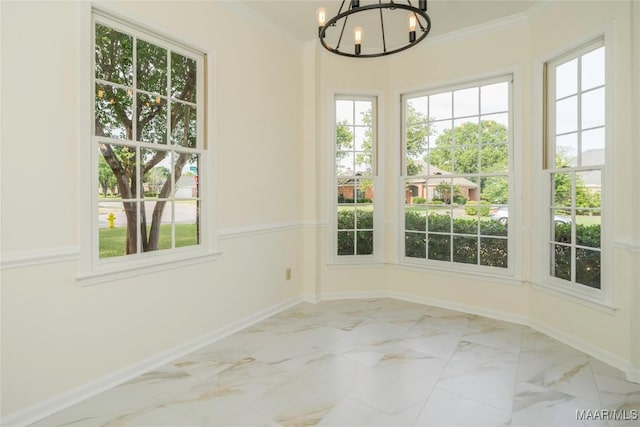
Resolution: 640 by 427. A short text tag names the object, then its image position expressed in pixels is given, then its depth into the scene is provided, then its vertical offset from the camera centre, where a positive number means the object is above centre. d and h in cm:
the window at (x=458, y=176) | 383 +36
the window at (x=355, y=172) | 448 +44
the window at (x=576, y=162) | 293 +39
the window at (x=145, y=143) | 244 +49
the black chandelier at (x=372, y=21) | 191 +192
